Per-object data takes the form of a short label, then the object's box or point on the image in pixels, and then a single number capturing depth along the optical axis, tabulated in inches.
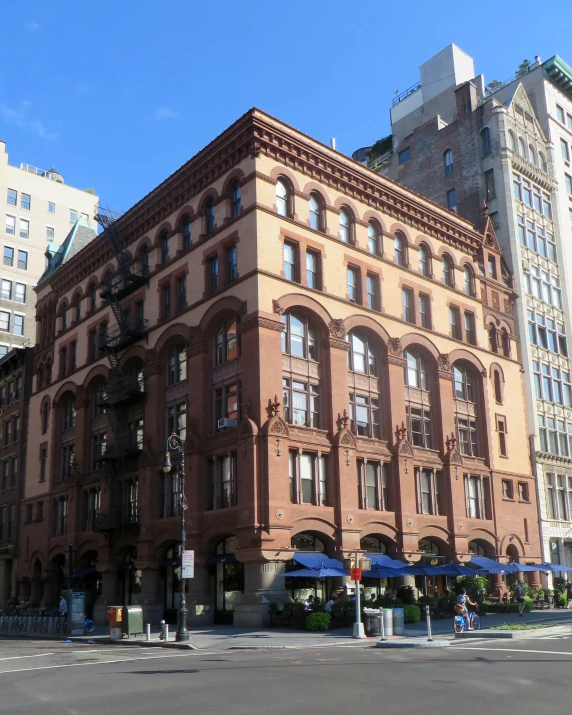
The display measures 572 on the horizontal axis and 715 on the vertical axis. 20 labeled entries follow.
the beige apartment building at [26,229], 3260.3
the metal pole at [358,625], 1176.2
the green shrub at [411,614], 1382.9
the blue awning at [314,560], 1462.8
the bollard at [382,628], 1127.6
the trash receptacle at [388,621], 1170.9
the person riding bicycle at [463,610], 1201.4
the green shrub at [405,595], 1544.0
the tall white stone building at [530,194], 2306.8
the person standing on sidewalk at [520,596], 1518.2
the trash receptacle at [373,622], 1196.5
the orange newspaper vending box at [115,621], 1339.8
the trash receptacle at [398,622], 1223.3
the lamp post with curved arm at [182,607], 1201.4
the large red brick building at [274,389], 1569.9
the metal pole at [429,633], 1079.8
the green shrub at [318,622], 1311.5
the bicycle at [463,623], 1172.5
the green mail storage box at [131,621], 1327.5
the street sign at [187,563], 1250.0
